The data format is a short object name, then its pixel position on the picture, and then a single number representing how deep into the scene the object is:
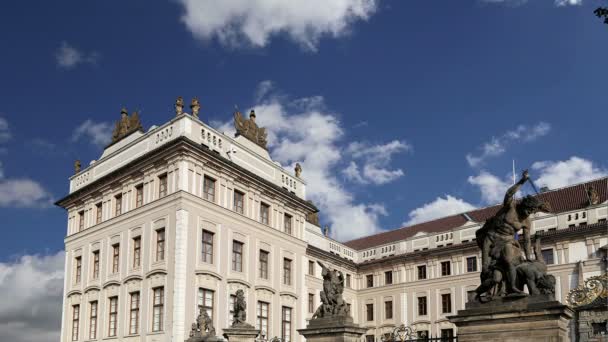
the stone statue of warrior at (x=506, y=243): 11.41
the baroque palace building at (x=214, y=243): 28.89
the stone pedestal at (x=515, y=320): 10.67
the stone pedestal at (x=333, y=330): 14.85
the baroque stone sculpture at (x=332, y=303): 15.80
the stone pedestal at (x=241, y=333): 19.38
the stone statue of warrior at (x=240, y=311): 20.26
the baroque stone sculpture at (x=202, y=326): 20.35
